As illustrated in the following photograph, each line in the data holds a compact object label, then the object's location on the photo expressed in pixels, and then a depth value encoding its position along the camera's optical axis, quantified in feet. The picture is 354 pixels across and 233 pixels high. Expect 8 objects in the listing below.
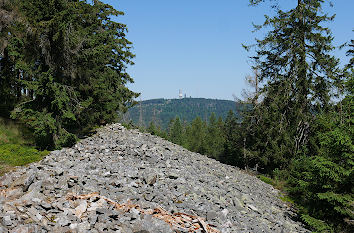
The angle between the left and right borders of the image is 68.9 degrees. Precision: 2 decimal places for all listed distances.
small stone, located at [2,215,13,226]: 16.56
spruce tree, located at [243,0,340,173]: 61.87
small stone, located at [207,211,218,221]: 26.13
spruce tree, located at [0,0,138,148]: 45.91
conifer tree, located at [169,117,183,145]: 225.21
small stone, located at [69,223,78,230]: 18.32
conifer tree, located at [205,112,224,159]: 180.75
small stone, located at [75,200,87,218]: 20.20
